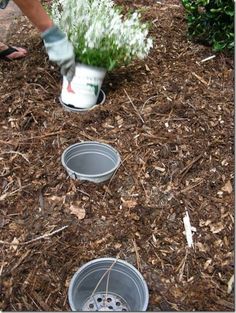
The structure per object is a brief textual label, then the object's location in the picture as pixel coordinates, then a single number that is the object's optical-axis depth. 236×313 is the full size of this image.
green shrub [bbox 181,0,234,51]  2.57
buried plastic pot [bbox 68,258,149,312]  1.64
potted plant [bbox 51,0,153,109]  2.15
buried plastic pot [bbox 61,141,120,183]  2.05
